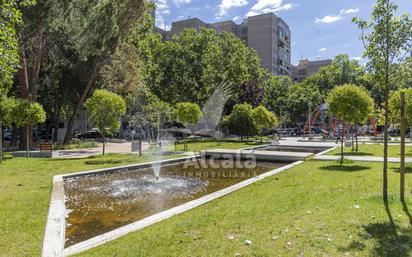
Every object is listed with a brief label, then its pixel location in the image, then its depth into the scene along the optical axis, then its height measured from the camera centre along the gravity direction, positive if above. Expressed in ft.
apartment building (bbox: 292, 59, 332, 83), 356.42 +66.03
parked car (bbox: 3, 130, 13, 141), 128.73 -3.70
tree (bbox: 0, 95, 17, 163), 50.63 +2.87
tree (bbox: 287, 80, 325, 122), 183.57 +16.28
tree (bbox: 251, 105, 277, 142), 89.81 +2.69
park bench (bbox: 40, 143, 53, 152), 61.16 -3.87
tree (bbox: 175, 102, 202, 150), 74.84 +3.41
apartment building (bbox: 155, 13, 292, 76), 261.63 +78.75
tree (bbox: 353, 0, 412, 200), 21.34 +5.61
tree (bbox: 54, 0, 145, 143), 67.41 +21.53
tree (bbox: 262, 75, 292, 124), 183.11 +17.07
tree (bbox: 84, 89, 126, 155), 57.36 +3.14
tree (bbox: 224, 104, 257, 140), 98.32 +2.32
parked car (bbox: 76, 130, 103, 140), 129.80 -3.36
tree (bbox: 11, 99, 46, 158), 55.11 +2.26
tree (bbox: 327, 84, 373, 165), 44.06 +3.50
